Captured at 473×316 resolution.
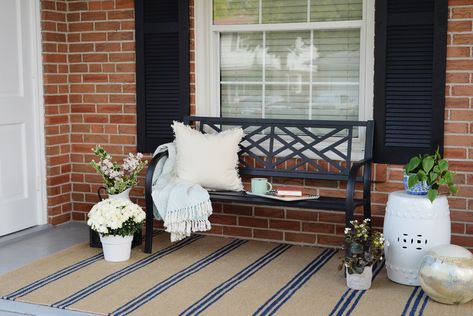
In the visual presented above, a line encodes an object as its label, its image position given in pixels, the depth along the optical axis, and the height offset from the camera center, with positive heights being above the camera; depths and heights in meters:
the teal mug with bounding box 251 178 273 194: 4.80 -0.69
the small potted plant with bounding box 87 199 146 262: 4.56 -0.91
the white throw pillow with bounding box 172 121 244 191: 4.90 -0.52
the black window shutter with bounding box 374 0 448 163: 4.60 +0.05
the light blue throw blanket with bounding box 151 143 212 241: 4.68 -0.82
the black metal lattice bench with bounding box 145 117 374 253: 4.68 -0.49
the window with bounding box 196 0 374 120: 4.98 +0.19
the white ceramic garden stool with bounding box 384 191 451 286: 4.09 -0.85
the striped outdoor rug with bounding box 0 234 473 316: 3.80 -1.19
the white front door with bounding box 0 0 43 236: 5.26 -0.27
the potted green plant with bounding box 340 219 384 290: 4.02 -0.97
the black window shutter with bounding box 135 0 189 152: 5.32 +0.13
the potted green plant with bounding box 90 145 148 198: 5.07 -0.64
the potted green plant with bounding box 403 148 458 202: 4.09 -0.54
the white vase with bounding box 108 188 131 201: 5.06 -0.80
